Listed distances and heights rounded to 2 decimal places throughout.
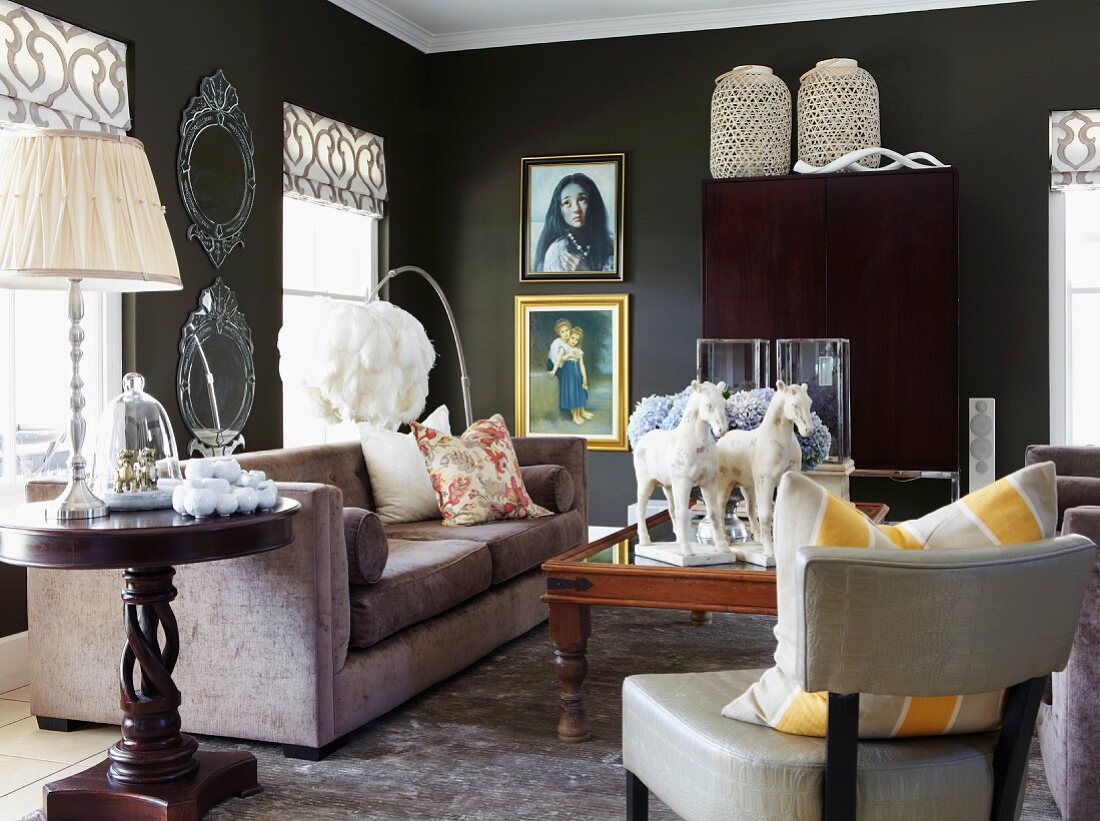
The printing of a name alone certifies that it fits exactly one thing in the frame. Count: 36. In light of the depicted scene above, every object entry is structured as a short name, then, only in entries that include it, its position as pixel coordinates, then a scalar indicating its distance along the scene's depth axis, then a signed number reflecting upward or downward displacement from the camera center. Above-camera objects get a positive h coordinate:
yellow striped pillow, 1.75 -0.24
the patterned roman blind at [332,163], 5.45 +1.18
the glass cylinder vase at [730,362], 5.09 +0.12
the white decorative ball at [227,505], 2.66 -0.27
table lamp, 2.55 +0.40
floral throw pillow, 4.53 -0.35
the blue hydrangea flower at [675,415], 3.55 -0.08
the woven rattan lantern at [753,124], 5.88 +1.38
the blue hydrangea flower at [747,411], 3.67 -0.07
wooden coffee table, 3.10 -0.57
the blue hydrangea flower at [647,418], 3.62 -0.09
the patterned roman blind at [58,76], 3.79 +1.12
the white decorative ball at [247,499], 2.71 -0.26
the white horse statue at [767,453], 3.21 -0.19
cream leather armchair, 1.64 -0.43
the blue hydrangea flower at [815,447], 3.67 -0.19
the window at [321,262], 5.60 +0.68
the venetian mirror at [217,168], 4.68 +0.96
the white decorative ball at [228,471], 2.77 -0.20
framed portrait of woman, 6.51 +1.00
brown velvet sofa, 3.08 -0.71
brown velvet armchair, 2.43 -0.73
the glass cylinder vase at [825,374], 4.81 +0.06
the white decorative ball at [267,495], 2.80 -0.26
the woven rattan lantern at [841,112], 5.77 +1.42
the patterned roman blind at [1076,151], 5.74 +1.21
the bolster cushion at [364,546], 3.31 -0.46
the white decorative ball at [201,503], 2.64 -0.26
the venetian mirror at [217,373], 4.71 +0.08
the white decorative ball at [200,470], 2.71 -0.19
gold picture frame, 6.52 +0.13
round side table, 2.49 -0.62
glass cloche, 2.79 -0.15
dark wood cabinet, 5.54 +0.52
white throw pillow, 4.61 -0.35
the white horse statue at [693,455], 3.18 -0.19
